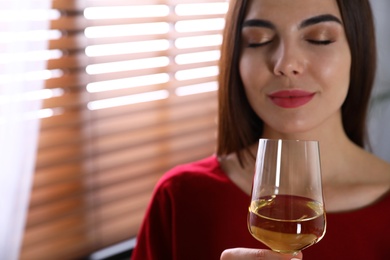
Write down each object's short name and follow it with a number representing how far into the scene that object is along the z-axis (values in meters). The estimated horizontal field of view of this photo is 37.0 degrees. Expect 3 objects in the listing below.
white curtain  1.49
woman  1.27
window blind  1.71
